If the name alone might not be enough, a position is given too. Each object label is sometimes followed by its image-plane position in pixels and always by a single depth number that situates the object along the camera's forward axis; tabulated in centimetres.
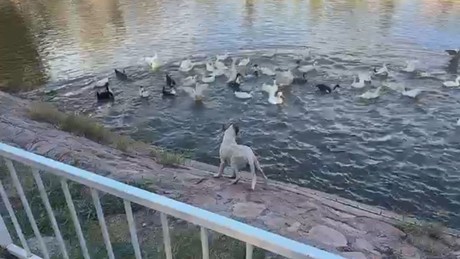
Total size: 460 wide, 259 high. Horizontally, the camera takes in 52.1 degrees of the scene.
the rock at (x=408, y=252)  448
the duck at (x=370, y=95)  934
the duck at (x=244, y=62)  1099
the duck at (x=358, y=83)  976
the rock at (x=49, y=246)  374
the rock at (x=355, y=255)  427
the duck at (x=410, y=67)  1036
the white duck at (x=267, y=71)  1058
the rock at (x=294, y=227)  473
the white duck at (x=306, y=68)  1050
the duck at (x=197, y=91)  962
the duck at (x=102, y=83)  1020
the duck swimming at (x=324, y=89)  962
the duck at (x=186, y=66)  1110
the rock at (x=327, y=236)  454
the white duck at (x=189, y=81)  1027
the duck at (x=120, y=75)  1079
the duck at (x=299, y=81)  1009
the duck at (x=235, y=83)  1008
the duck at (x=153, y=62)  1128
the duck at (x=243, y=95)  968
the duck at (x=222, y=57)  1149
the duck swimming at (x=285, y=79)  998
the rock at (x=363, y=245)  452
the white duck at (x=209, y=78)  1029
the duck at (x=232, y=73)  1021
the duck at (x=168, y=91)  986
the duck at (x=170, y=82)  1017
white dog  591
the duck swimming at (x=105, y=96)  970
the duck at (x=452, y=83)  962
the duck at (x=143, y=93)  982
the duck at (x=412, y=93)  925
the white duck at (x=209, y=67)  1083
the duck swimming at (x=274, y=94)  939
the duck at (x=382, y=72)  1029
